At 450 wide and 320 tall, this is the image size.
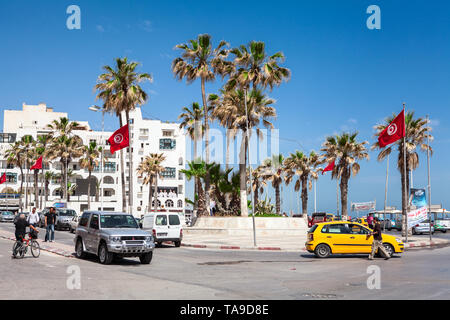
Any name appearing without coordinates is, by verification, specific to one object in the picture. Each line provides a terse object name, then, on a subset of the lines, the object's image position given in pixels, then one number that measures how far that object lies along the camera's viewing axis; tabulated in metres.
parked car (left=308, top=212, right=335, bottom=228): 48.10
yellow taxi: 20.56
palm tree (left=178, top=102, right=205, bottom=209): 52.28
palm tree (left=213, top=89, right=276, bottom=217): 37.59
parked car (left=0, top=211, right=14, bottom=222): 60.84
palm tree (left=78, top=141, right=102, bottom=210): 72.38
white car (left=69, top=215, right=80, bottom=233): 39.59
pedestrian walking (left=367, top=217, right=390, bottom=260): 19.56
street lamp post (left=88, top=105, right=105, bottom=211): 42.82
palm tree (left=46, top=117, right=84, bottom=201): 65.31
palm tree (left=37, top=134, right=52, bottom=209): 73.38
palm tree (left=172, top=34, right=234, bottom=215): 41.72
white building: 90.66
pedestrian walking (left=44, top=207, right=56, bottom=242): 26.14
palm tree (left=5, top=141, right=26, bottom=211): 80.25
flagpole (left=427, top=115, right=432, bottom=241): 34.59
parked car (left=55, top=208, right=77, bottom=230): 41.88
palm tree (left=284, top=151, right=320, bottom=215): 61.62
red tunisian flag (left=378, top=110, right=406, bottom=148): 29.64
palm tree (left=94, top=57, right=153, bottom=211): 39.28
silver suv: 16.22
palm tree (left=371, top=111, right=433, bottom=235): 36.78
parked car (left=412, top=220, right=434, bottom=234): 46.03
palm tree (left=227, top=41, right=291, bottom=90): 38.66
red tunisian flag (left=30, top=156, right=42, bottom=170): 60.89
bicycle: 17.86
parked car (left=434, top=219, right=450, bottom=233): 53.59
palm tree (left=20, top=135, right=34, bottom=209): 78.75
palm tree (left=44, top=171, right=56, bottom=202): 90.62
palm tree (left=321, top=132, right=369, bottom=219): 46.47
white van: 25.78
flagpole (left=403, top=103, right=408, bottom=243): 35.59
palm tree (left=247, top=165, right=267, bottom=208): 70.81
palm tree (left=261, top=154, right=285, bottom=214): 67.19
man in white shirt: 24.69
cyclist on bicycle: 17.83
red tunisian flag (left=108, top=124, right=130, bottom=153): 36.50
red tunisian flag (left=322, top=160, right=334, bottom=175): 46.74
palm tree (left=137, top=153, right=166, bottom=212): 73.75
